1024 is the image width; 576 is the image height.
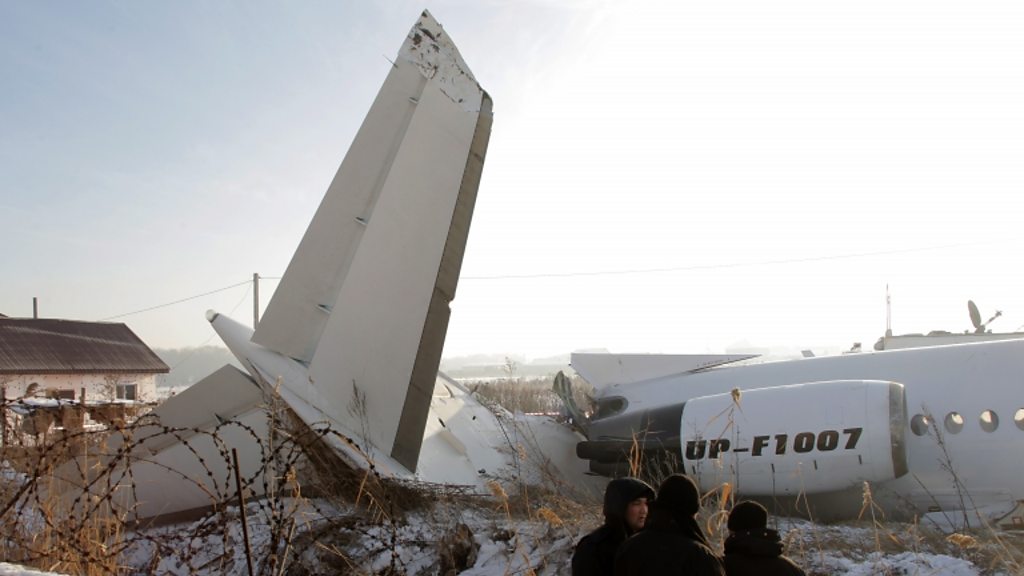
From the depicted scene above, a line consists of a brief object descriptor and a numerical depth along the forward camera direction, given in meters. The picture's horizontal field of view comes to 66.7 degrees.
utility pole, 26.02
